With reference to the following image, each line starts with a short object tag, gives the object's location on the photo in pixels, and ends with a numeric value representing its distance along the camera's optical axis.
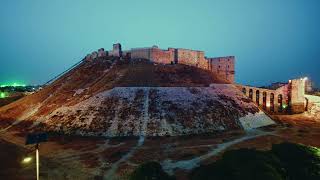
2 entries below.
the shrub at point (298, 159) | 14.18
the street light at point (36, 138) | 17.00
